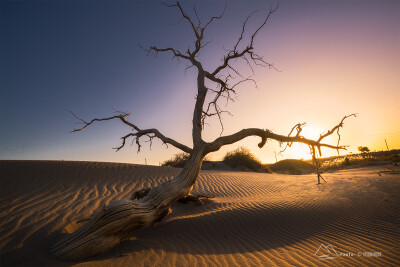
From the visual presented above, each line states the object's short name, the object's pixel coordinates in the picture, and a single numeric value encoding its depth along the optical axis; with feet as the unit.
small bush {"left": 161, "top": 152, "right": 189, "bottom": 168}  67.77
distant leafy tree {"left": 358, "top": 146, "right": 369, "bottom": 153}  145.46
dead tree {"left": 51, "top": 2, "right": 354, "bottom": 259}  9.87
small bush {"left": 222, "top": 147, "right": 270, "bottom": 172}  68.28
